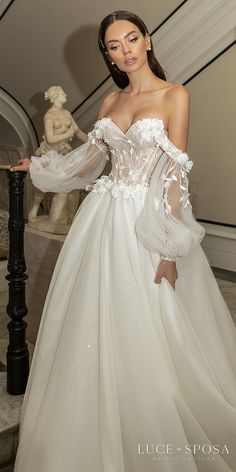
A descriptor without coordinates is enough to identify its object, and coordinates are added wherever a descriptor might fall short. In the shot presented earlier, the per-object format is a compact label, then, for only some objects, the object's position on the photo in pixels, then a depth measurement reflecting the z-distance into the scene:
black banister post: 2.43
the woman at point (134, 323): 1.86
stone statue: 3.71
